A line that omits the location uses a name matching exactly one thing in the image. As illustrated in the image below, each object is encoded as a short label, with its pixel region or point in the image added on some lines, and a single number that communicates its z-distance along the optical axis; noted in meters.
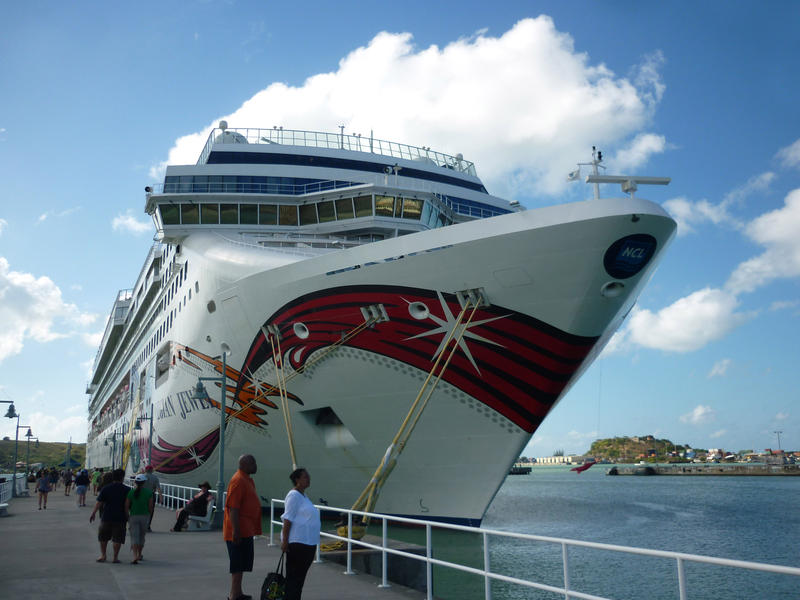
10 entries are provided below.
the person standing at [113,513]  9.16
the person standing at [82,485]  22.77
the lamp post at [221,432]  13.63
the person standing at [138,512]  9.27
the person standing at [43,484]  20.91
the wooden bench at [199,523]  14.09
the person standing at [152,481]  13.09
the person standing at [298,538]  5.43
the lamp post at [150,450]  25.67
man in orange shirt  5.95
